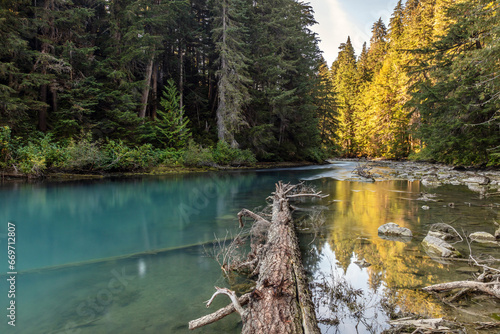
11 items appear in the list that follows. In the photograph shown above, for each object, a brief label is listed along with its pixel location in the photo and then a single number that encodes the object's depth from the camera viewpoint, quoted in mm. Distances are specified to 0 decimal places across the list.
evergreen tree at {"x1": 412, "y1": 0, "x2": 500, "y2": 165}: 13531
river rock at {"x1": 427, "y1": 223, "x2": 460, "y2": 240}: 4704
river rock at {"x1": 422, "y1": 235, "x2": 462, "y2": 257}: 3950
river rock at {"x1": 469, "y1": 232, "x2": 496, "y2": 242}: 4566
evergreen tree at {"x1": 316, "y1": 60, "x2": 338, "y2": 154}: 29906
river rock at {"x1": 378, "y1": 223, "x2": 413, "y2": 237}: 5125
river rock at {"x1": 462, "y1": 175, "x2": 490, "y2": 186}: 11277
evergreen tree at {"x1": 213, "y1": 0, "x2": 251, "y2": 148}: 20836
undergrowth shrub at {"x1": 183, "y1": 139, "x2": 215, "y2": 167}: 19531
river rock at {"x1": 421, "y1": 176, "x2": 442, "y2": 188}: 12203
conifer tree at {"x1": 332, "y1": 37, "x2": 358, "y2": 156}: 44344
